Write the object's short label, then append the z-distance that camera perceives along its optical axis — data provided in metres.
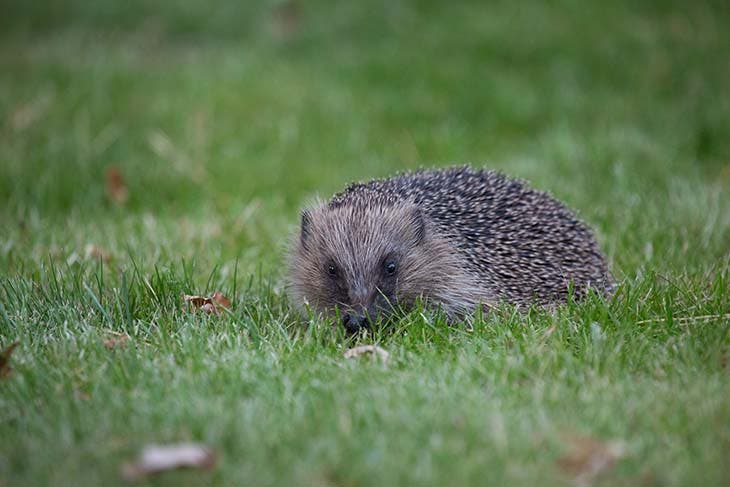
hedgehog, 10.03
